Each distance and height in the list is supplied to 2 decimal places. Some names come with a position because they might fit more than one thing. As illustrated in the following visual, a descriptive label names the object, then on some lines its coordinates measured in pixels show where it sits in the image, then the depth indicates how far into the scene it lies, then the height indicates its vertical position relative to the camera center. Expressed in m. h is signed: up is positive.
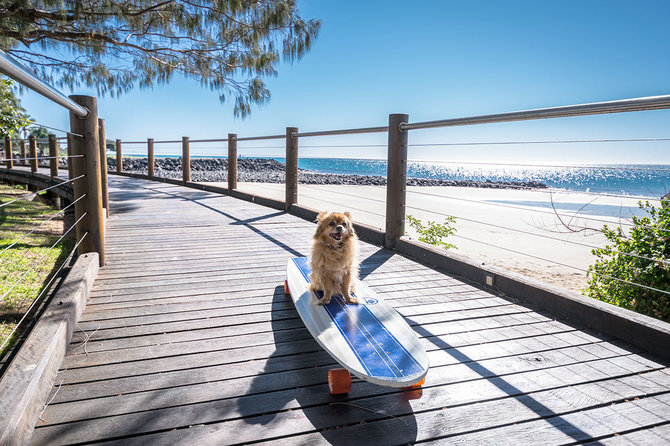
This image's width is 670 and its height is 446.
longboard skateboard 1.62 -0.77
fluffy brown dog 2.41 -0.51
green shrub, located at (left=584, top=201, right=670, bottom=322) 2.86 -0.67
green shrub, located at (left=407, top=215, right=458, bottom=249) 5.33 -0.79
